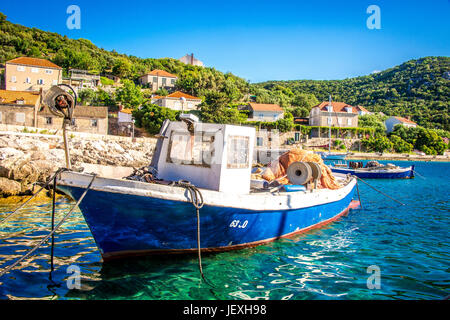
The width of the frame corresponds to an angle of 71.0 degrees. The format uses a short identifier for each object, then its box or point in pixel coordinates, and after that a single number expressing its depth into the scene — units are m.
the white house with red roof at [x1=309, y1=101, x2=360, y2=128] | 66.56
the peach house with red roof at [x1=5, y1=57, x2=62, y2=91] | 53.36
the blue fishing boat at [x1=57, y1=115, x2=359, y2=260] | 6.12
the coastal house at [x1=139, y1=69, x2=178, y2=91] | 77.03
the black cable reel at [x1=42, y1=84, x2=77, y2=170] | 5.69
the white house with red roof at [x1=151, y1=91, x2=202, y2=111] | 58.03
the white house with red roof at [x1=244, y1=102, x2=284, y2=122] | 63.12
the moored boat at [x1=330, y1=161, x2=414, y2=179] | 29.92
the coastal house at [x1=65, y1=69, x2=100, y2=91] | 61.87
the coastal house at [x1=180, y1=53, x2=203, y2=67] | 114.69
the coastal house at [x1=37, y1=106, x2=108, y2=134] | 39.91
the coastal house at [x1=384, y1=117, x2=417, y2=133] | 77.00
